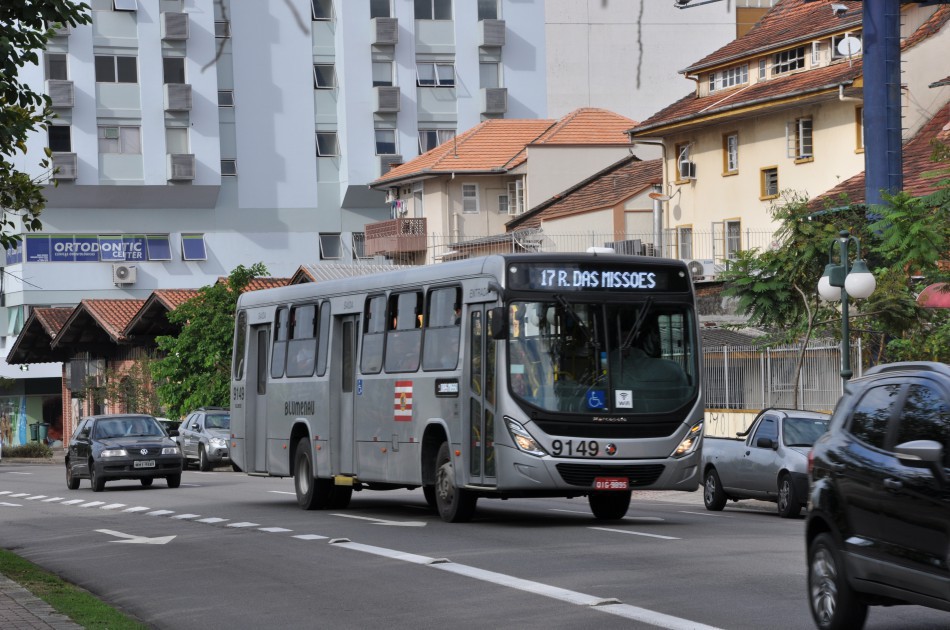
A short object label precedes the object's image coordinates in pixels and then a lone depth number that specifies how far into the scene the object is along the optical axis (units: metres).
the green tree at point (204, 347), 56.25
